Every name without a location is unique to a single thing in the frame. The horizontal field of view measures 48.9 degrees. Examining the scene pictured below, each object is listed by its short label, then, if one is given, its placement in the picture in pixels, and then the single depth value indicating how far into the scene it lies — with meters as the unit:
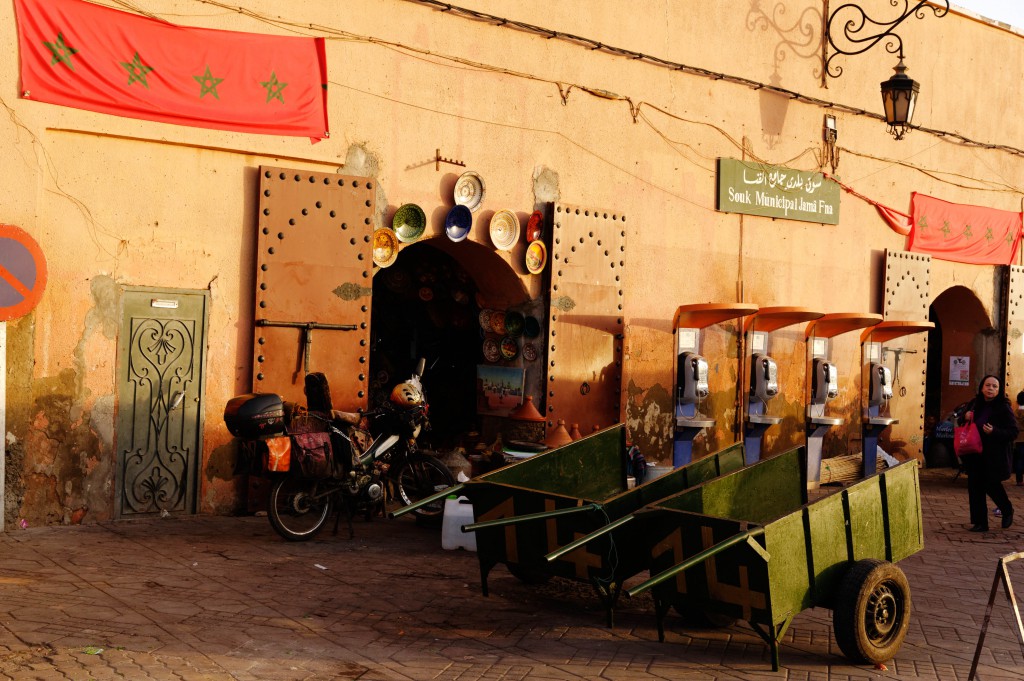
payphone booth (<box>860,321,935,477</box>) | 13.79
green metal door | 8.53
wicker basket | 13.42
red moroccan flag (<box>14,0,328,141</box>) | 8.05
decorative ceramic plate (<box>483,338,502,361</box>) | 11.27
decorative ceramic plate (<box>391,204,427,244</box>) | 9.80
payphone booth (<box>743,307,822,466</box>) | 12.52
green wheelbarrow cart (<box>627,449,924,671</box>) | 5.50
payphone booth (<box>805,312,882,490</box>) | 13.22
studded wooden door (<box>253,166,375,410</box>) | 9.11
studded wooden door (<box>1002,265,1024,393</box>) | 16.34
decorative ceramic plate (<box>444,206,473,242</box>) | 10.06
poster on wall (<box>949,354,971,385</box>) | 16.50
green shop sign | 12.50
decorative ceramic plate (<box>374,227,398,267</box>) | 9.72
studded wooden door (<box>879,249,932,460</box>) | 14.55
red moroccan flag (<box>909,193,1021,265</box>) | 14.91
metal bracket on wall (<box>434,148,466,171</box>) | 10.00
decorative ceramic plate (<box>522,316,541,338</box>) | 10.96
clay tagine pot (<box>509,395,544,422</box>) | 10.62
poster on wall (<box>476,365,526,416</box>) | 11.06
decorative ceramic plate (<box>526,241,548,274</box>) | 10.71
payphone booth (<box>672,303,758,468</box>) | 11.68
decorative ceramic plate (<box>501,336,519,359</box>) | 11.14
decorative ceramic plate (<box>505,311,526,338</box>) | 11.10
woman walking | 10.19
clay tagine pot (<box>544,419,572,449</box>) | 10.16
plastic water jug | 8.30
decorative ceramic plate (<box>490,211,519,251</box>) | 10.41
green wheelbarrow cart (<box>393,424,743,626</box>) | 6.09
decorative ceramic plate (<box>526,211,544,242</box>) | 10.67
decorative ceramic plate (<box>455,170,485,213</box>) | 10.18
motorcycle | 8.02
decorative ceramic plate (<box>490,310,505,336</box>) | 11.19
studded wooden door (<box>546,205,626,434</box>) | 10.91
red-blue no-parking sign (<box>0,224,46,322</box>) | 7.88
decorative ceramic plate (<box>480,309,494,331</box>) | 11.28
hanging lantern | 12.90
